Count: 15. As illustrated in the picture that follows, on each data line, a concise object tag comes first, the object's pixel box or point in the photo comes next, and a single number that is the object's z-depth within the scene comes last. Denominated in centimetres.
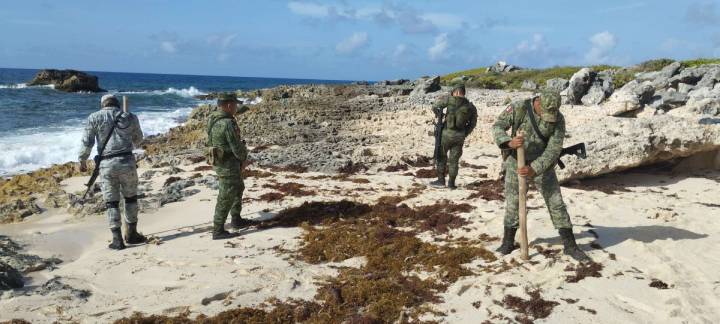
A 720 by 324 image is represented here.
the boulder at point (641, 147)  955
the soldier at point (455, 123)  1002
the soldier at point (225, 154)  750
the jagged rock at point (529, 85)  3766
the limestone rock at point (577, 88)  2242
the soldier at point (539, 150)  596
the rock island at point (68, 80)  6650
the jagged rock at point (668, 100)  1918
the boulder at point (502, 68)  6009
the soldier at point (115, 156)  719
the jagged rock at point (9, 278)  570
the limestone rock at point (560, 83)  2698
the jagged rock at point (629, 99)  1842
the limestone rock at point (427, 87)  3460
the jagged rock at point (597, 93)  2145
